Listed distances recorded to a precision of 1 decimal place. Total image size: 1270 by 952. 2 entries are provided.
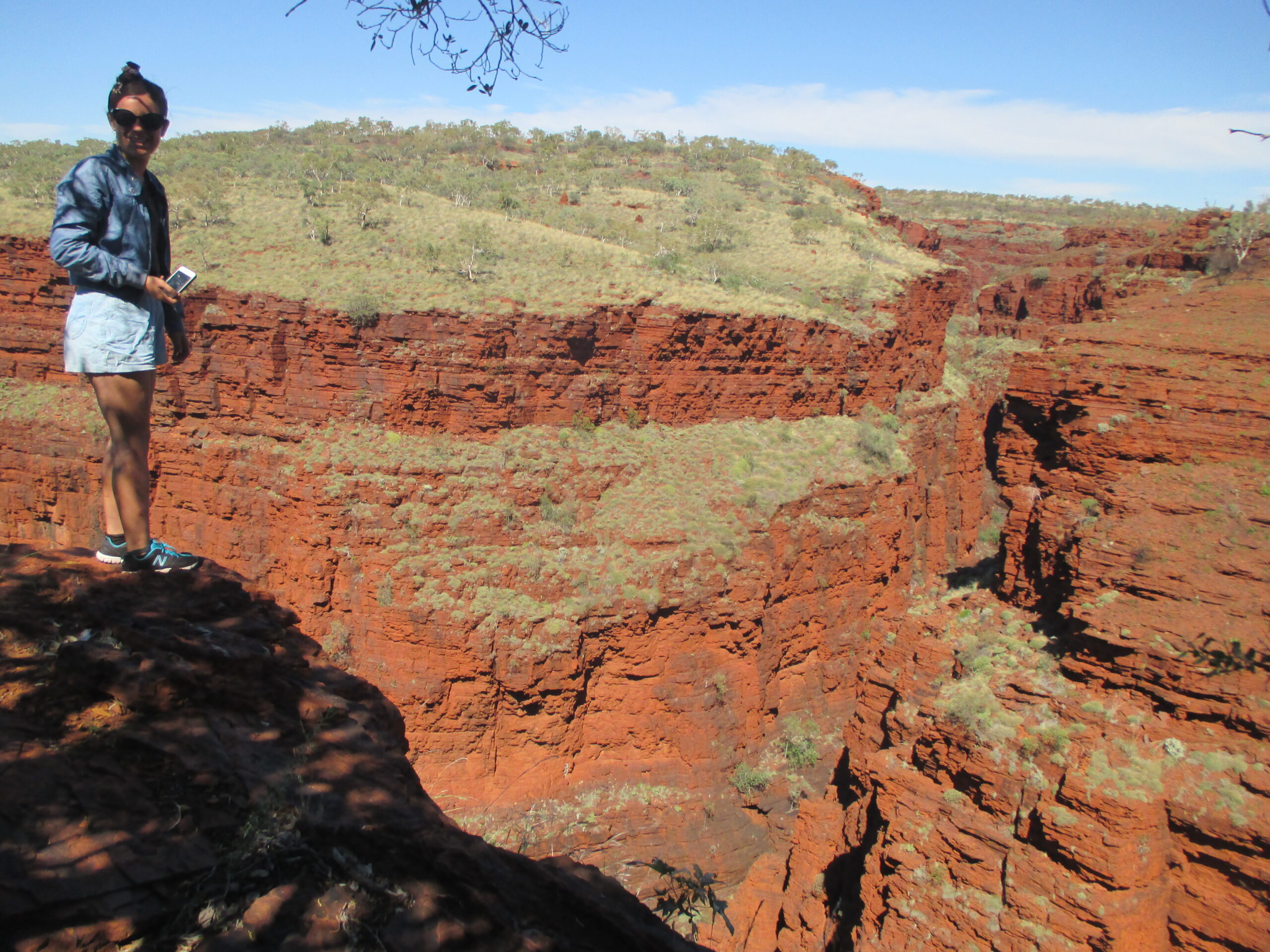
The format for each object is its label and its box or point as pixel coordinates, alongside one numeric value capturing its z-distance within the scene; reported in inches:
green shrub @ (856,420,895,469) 809.5
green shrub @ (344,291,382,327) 652.7
